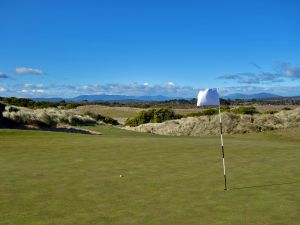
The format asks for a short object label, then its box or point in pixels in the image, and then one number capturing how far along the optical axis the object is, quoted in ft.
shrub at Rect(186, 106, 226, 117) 221.70
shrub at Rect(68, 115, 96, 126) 159.51
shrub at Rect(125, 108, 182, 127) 212.02
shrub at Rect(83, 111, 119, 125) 219.82
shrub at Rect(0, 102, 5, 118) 130.72
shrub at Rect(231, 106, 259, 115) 208.84
